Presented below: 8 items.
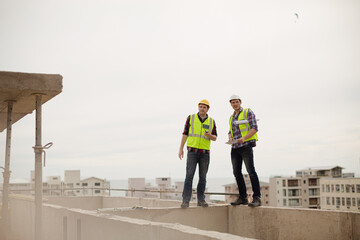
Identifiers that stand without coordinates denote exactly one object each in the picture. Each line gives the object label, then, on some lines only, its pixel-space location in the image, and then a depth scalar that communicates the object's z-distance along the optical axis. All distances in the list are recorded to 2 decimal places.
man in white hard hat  7.07
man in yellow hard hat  7.54
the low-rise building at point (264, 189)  129.12
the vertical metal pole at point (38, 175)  6.59
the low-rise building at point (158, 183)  113.40
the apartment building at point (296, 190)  125.75
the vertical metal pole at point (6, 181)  8.31
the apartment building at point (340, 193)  106.44
